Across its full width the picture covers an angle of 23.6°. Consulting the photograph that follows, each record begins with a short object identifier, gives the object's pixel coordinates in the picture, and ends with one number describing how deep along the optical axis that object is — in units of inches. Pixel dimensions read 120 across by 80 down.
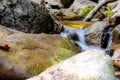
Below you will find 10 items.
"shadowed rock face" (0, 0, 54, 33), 363.9
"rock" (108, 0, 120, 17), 447.2
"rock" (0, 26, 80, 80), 207.0
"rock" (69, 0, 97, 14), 599.5
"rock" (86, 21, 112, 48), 380.8
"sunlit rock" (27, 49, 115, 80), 143.6
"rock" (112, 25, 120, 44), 359.6
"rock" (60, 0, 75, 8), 693.9
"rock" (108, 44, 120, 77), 251.4
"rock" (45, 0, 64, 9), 683.7
